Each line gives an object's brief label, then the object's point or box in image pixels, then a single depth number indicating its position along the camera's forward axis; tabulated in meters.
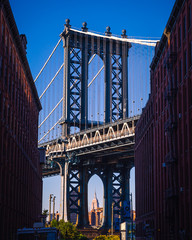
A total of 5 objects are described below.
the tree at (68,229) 97.56
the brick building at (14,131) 51.19
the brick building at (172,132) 43.12
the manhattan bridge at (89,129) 108.00
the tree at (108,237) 84.01
